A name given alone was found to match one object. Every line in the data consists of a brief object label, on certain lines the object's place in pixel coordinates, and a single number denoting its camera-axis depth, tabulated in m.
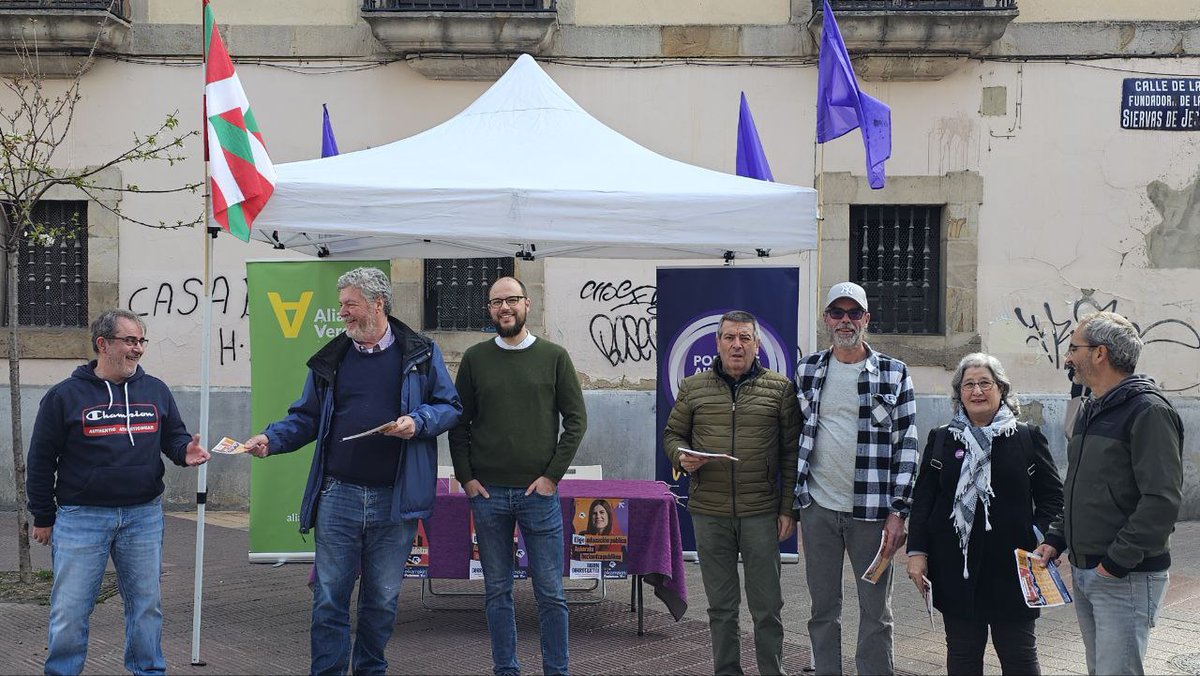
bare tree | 9.66
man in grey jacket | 3.51
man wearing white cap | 4.48
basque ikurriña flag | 4.95
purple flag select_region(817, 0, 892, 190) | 5.59
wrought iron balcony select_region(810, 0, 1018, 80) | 9.46
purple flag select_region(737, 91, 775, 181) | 7.20
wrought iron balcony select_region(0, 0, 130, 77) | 9.54
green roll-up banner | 6.24
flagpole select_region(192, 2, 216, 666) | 5.04
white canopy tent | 5.21
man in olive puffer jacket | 4.66
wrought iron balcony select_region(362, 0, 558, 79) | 9.56
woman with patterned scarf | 4.07
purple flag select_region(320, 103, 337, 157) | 8.21
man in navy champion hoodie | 4.36
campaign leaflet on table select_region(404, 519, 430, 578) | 5.72
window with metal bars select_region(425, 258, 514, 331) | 10.16
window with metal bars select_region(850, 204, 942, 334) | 10.06
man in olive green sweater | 4.70
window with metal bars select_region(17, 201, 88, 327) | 10.13
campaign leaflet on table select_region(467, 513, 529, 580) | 5.71
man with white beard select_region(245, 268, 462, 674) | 4.51
